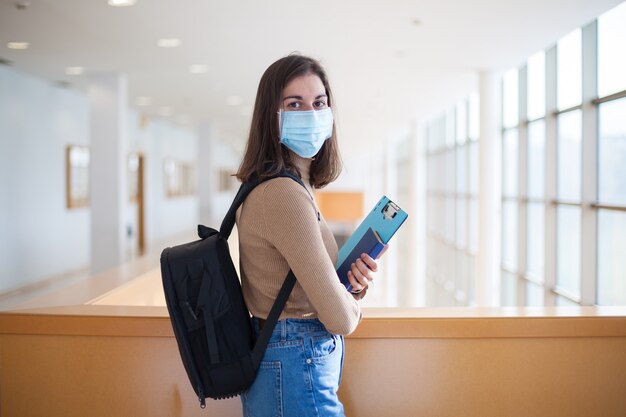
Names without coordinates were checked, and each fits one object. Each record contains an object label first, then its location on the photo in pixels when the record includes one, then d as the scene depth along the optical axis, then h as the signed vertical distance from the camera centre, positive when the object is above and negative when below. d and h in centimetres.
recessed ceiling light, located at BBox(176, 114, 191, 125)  1583 +214
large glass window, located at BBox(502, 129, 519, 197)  939 +46
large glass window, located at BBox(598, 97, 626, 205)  606 +41
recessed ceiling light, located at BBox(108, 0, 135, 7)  571 +191
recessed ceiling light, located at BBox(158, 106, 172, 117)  1420 +211
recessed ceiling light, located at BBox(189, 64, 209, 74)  891 +197
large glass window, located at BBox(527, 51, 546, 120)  804 +153
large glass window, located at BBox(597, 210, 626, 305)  614 -74
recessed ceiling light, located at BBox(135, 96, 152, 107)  1248 +207
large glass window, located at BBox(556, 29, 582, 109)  690 +150
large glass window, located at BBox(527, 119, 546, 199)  826 +47
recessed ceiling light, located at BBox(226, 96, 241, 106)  1222 +203
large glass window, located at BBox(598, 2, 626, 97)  593 +151
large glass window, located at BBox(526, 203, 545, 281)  836 -73
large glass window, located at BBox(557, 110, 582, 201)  704 +45
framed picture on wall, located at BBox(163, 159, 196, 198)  1844 +50
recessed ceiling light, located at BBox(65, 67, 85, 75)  913 +199
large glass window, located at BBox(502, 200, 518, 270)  943 -71
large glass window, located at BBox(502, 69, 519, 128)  920 +152
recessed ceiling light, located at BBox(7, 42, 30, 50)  749 +197
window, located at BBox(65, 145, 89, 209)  1128 +35
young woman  142 -17
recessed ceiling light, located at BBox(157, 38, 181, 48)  727 +194
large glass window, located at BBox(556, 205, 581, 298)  718 -76
